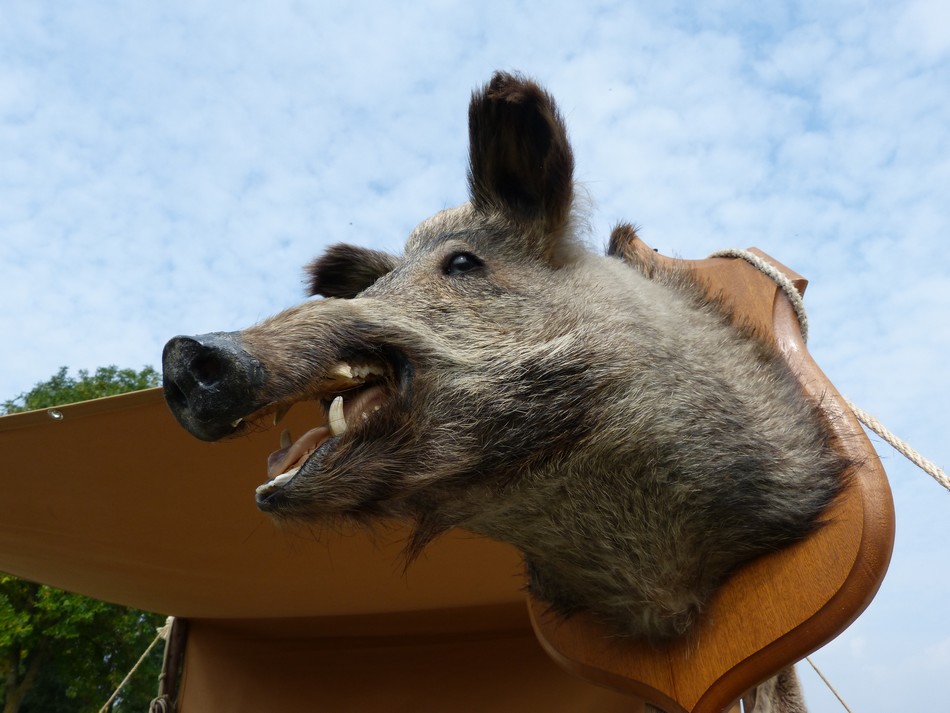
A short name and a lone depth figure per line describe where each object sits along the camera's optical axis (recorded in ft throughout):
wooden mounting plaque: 3.06
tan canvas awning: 6.04
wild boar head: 3.19
